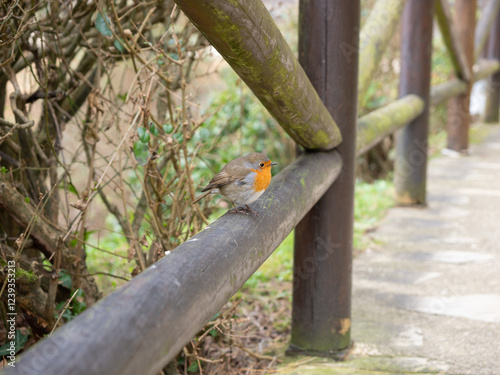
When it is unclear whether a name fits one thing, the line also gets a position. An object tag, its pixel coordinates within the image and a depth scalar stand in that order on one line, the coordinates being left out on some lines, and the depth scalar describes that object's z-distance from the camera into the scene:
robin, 1.68
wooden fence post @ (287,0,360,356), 2.20
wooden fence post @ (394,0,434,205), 4.47
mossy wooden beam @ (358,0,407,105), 2.94
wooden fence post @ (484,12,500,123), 8.69
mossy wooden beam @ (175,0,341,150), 1.17
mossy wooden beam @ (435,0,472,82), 5.07
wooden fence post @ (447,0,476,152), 6.52
